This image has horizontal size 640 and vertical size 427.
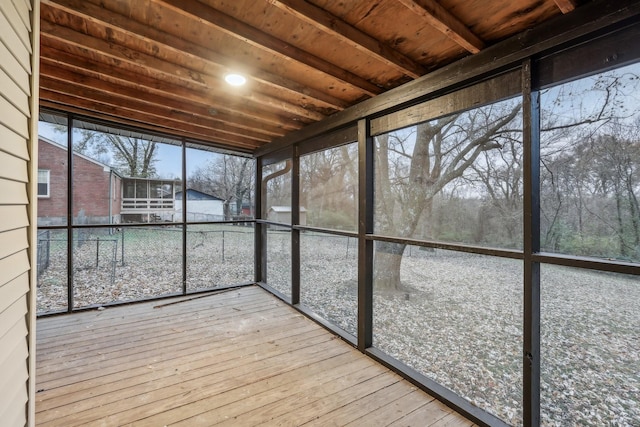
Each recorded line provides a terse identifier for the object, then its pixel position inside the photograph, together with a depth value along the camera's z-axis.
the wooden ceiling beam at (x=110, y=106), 2.66
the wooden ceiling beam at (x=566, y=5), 1.31
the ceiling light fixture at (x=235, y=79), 2.20
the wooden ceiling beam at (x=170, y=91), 2.12
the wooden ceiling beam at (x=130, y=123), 3.11
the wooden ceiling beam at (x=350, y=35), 1.45
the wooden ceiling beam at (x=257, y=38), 1.49
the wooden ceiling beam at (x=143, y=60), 1.79
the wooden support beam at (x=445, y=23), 1.38
